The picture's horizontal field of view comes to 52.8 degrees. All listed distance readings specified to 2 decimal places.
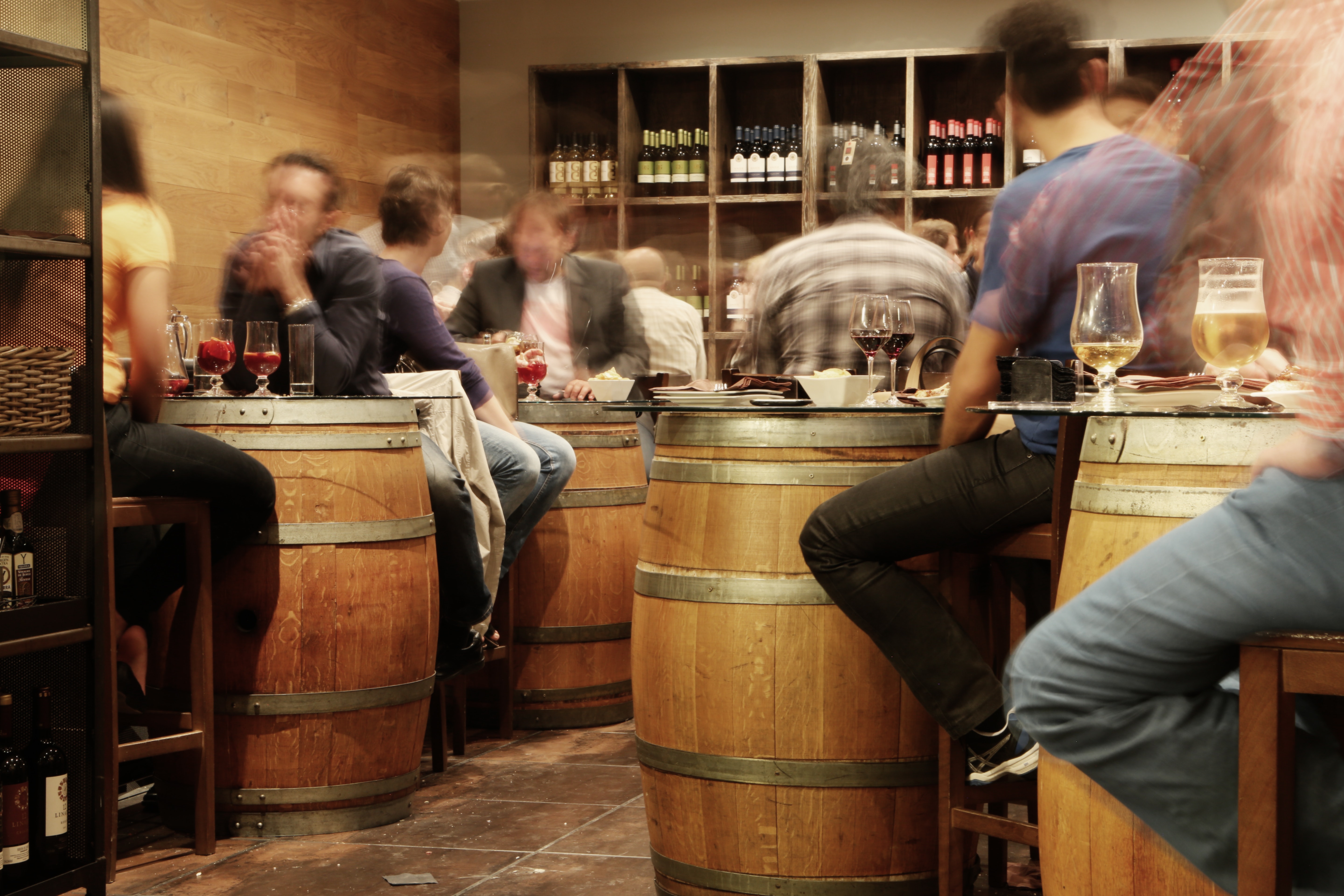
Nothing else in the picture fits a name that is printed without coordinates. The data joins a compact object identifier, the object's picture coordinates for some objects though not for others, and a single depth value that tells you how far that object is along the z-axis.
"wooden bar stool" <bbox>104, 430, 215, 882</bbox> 2.65
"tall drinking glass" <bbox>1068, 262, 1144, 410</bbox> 1.78
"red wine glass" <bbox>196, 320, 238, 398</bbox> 2.94
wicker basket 2.17
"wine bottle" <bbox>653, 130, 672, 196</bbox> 6.82
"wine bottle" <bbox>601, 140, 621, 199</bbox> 6.86
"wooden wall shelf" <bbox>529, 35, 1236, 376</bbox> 6.51
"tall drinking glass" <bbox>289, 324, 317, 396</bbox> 2.99
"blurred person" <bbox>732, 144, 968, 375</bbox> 3.65
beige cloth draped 3.24
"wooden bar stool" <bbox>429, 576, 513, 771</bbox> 3.37
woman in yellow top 2.60
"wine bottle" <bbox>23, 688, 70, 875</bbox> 2.24
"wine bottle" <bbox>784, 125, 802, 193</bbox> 6.64
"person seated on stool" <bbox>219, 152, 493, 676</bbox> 3.16
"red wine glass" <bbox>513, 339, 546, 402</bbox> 4.20
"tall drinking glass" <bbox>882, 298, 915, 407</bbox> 2.50
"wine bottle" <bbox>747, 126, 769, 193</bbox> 6.68
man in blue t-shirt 2.07
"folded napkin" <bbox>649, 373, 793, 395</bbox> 2.35
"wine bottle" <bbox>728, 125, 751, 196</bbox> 6.71
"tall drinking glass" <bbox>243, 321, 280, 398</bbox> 2.94
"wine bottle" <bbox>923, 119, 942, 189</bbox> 6.46
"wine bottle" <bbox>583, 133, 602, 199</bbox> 6.89
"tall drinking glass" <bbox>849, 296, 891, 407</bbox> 2.51
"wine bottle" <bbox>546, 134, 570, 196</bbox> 6.95
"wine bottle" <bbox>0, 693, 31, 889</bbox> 2.16
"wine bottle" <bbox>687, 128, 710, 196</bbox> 6.79
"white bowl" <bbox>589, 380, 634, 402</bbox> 3.85
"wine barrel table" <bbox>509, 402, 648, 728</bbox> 3.69
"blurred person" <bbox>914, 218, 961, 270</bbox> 5.83
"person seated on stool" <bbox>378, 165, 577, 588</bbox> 3.47
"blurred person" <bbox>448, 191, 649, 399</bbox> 5.03
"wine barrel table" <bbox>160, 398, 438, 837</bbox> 2.76
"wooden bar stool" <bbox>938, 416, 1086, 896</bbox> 2.10
